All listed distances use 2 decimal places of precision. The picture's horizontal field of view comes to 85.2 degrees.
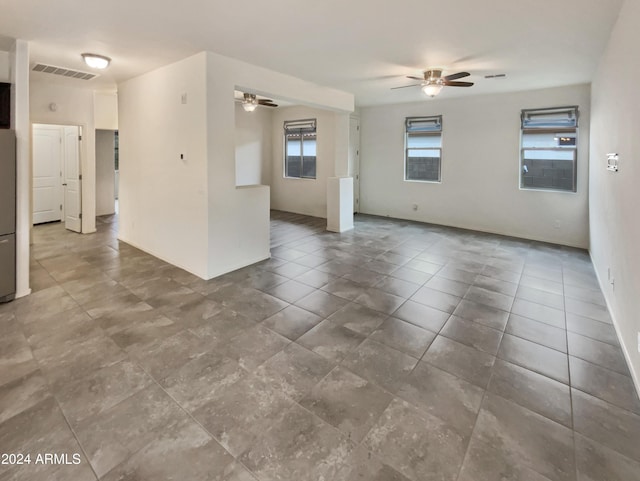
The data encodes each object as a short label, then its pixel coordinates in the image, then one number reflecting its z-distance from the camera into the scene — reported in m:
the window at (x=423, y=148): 7.45
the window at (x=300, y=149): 8.80
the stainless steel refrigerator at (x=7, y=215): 3.36
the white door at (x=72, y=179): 6.57
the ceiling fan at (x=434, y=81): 4.69
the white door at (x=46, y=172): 7.05
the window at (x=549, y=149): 5.87
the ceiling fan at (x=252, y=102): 6.35
